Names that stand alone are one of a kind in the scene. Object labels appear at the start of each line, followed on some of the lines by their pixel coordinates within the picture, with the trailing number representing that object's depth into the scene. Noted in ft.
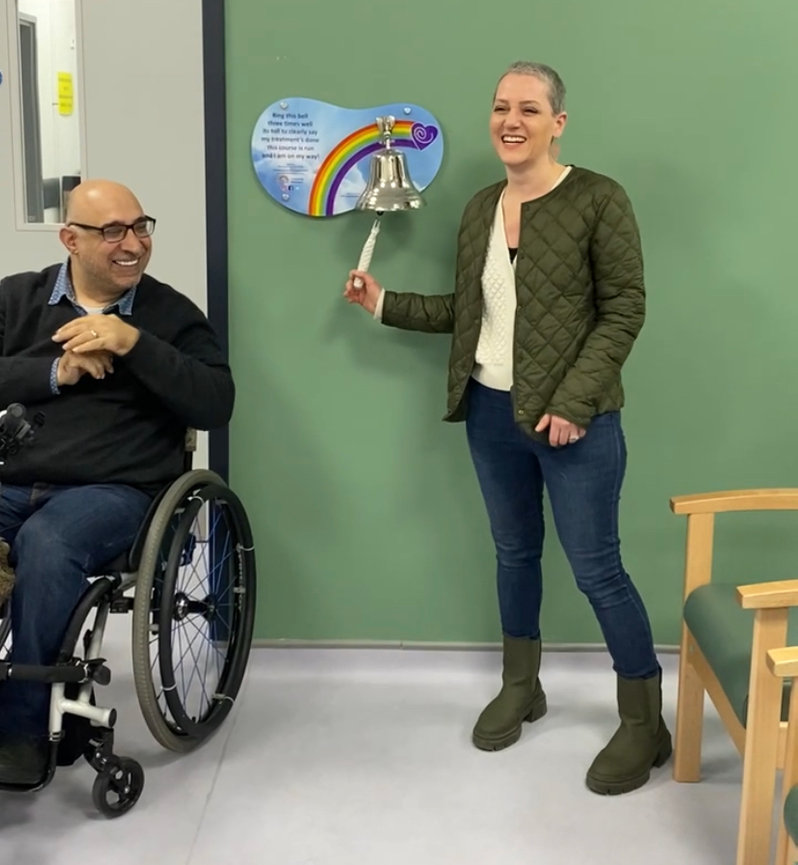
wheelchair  5.84
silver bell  6.95
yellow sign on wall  8.06
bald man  5.86
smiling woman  6.06
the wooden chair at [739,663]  5.02
